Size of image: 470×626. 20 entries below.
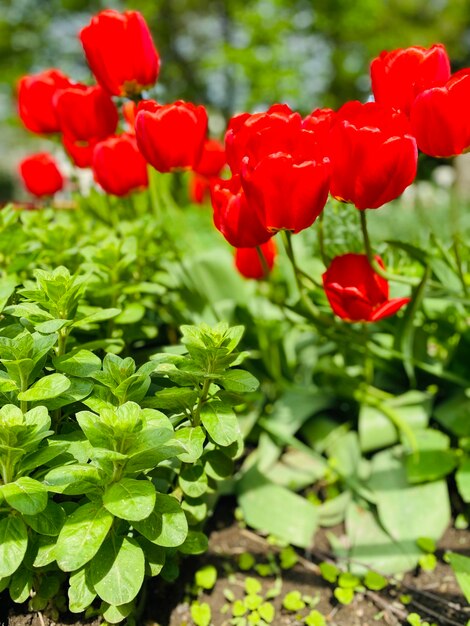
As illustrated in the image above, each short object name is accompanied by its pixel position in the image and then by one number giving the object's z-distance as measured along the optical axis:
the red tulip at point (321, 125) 0.56
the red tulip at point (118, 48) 0.67
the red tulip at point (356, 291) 0.60
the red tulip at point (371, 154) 0.54
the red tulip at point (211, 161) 0.91
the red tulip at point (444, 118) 0.56
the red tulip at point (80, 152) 0.81
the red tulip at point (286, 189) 0.53
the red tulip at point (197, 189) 1.16
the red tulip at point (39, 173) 0.94
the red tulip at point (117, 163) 0.76
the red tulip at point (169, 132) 0.62
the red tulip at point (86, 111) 0.72
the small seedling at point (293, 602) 0.64
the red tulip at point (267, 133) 0.53
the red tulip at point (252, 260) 0.70
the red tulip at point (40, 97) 0.79
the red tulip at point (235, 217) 0.57
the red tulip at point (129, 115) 0.81
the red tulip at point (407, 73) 0.58
